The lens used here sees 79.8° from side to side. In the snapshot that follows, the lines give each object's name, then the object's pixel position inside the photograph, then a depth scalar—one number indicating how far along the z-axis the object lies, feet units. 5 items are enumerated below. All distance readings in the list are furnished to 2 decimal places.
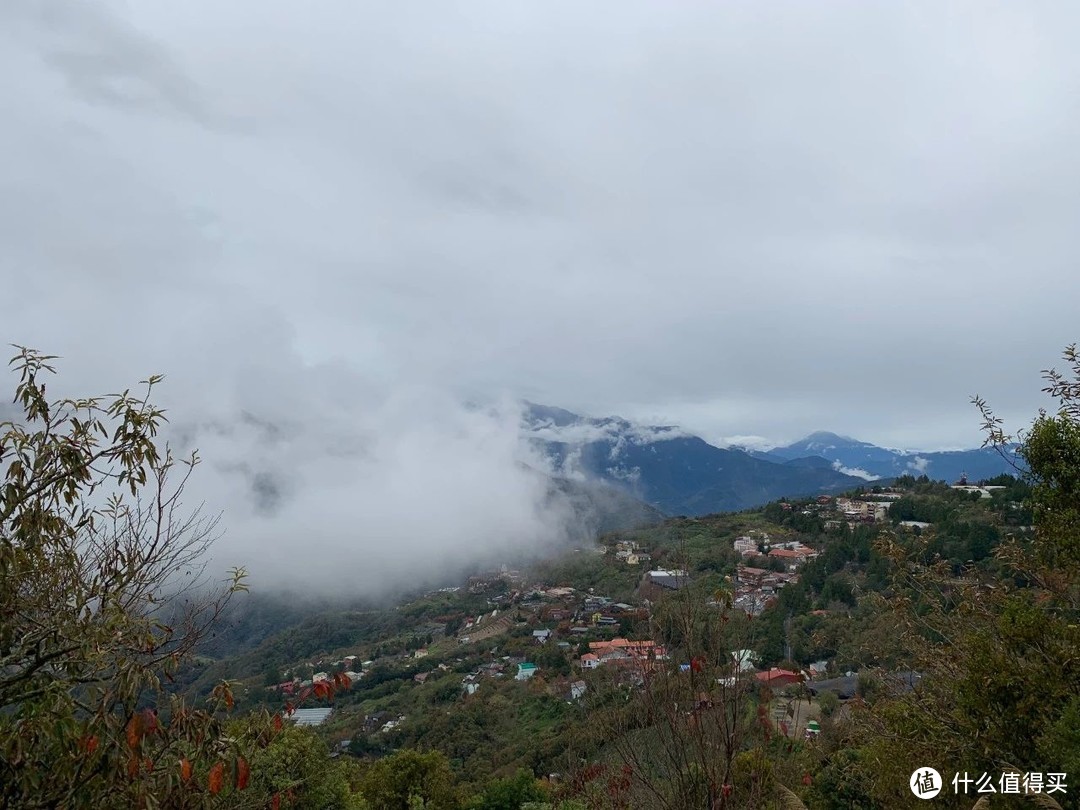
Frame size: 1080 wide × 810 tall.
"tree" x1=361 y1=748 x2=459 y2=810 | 59.36
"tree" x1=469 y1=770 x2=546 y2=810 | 56.84
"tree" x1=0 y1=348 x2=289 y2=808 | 10.50
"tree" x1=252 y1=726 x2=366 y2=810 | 46.37
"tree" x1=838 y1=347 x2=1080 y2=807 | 19.98
